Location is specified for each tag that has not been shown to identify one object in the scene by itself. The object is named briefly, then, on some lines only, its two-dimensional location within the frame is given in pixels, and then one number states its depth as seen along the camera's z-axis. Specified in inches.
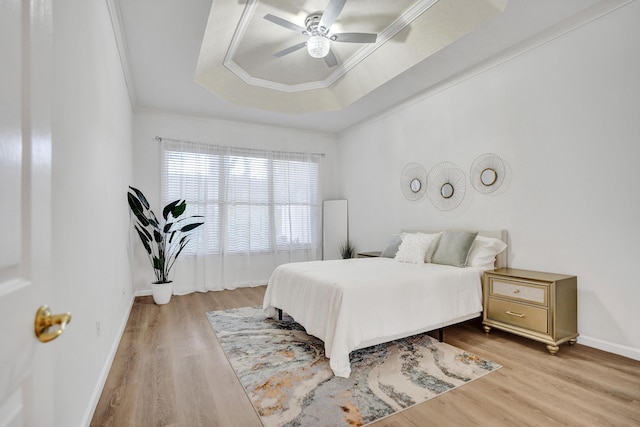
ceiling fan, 106.0
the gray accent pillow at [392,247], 160.6
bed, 94.2
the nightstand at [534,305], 103.7
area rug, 74.7
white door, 23.0
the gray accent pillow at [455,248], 130.7
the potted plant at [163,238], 164.1
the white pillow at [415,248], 140.3
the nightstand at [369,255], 186.4
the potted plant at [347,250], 225.0
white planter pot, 167.6
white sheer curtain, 198.4
